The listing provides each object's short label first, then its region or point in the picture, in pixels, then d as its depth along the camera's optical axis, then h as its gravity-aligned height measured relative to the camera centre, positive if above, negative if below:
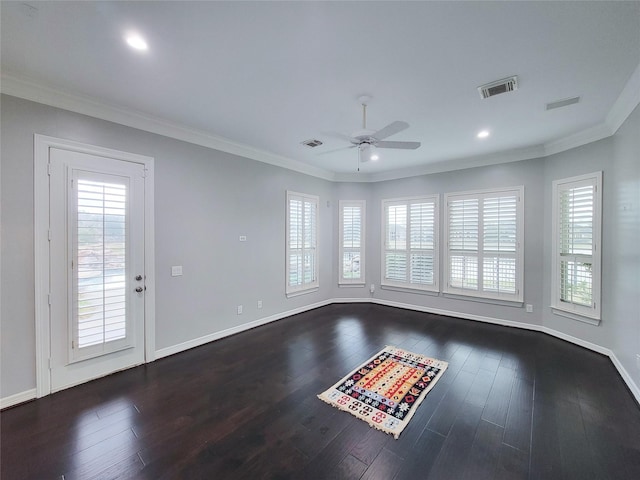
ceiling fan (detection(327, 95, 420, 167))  2.63 +1.04
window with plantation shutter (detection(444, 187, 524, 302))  4.46 -0.08
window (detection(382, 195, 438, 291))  5.31 -0.08
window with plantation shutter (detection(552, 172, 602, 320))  3.52 -0.06
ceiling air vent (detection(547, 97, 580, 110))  2.75 +1.41
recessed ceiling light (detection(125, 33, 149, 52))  1.91 +1.40
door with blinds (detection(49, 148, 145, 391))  2.66 -0.30
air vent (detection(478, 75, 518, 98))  2.42 +1.40
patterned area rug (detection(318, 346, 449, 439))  2.26 -1.45
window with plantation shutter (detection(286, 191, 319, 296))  5.06 -0.10
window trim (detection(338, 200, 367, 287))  6.03 +0.06
